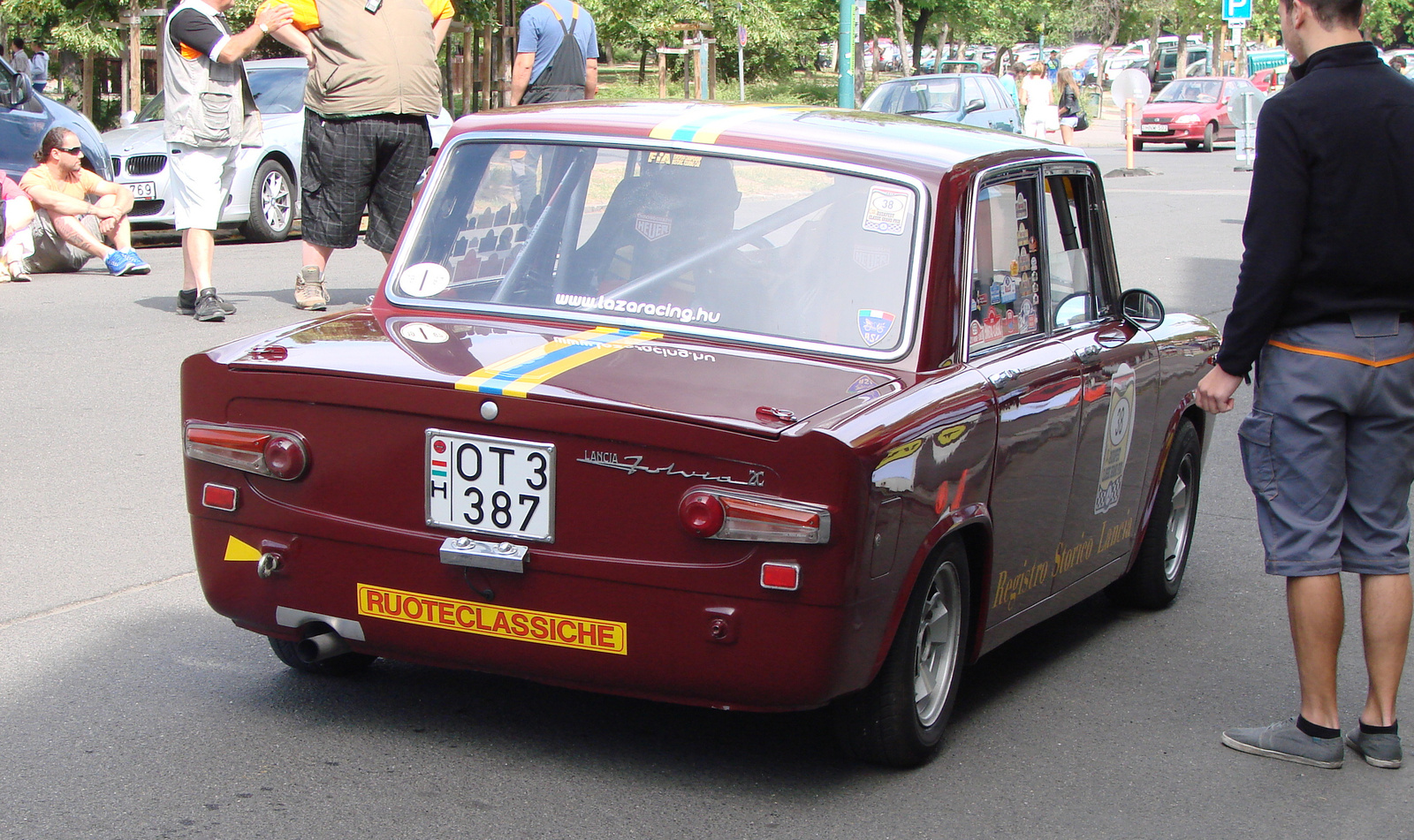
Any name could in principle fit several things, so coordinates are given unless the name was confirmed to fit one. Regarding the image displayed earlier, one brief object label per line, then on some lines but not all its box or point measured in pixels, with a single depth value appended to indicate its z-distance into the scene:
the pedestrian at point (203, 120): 9.72
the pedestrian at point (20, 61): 25.98
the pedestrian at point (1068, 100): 28.18
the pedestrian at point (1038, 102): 26.06
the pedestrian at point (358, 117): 9.26
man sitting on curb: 12.84
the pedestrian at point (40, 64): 28.72
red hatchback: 36.75
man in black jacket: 3.96
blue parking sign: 26.34
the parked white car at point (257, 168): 14.88
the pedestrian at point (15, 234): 12.50
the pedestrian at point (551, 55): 11.26
